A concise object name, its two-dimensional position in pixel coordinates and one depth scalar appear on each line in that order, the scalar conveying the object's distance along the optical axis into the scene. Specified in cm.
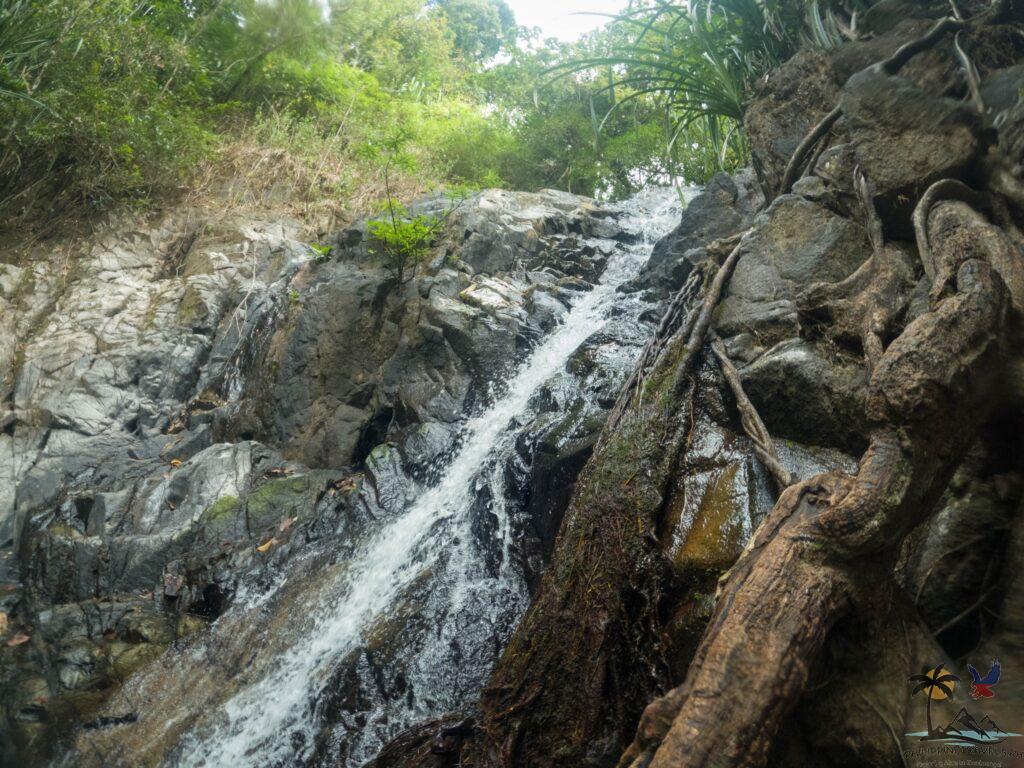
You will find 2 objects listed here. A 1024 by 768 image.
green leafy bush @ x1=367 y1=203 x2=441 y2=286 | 764
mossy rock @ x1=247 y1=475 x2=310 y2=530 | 583
